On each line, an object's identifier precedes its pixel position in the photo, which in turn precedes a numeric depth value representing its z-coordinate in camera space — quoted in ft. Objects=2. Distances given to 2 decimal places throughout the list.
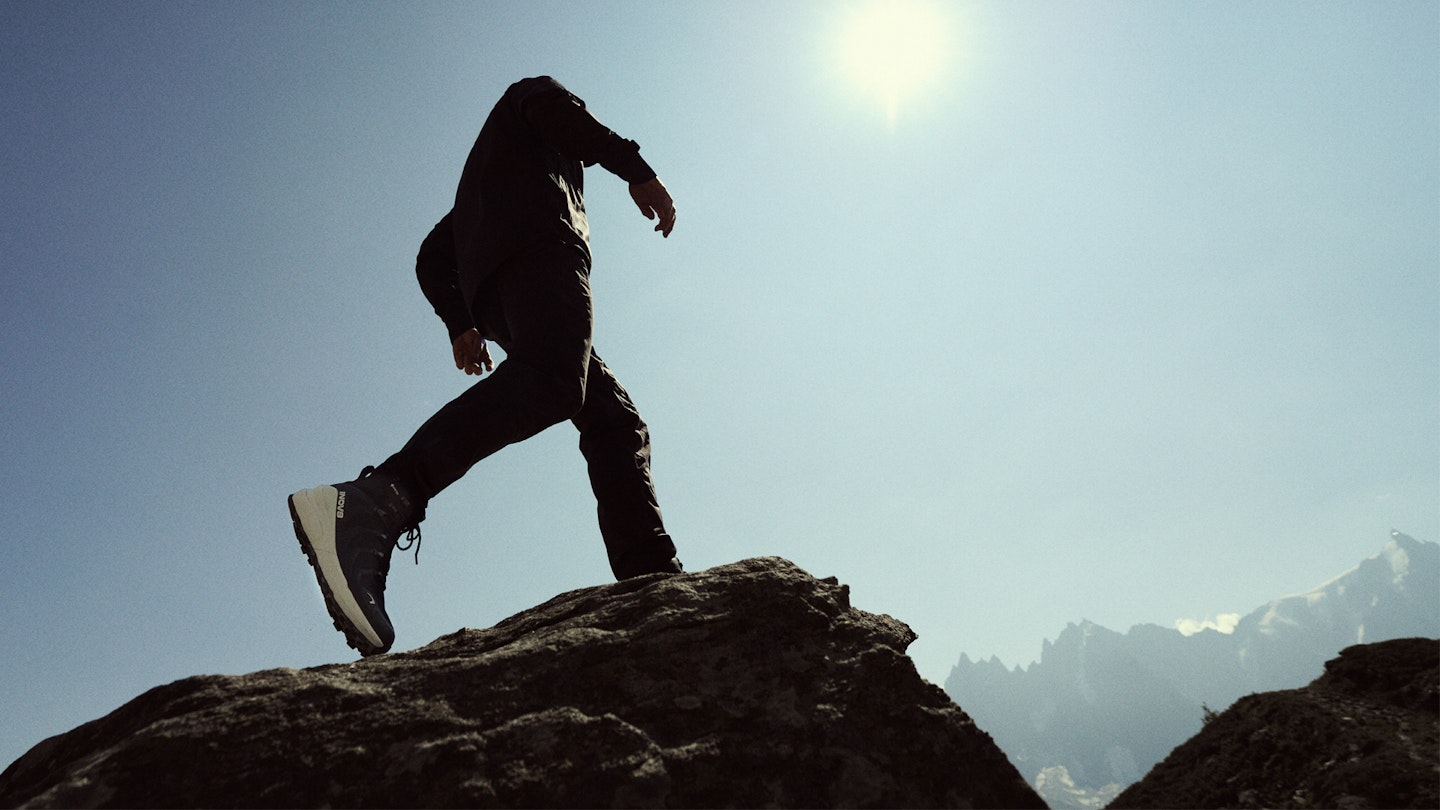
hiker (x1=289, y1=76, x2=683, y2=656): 6.95
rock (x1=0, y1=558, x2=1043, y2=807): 4.10
